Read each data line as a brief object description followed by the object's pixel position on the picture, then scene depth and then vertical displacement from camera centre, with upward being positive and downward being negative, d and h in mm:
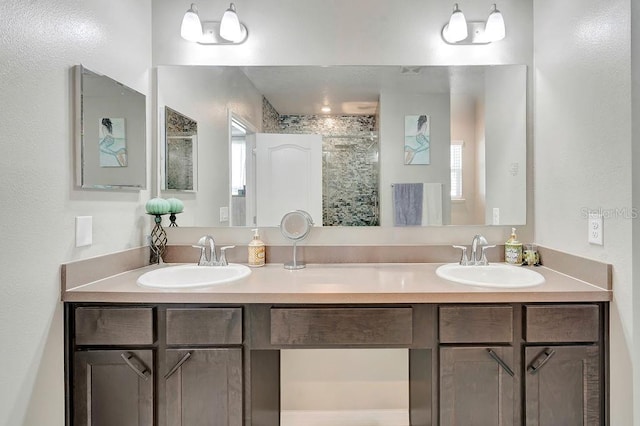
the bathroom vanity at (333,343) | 1323 -496
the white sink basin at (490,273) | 1646 -297
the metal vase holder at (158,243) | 1891 -165
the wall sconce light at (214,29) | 1827 +965
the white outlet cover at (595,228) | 1363 -70
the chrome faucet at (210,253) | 1779 -210
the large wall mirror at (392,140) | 1906 +387
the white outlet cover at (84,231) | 1396 -73
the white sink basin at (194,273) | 1669 -297
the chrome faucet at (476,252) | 1745 -207
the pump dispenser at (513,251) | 1819 -208
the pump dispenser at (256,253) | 1845 -216
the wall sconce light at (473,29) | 1820 +952
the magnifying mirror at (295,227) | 1812 -81
